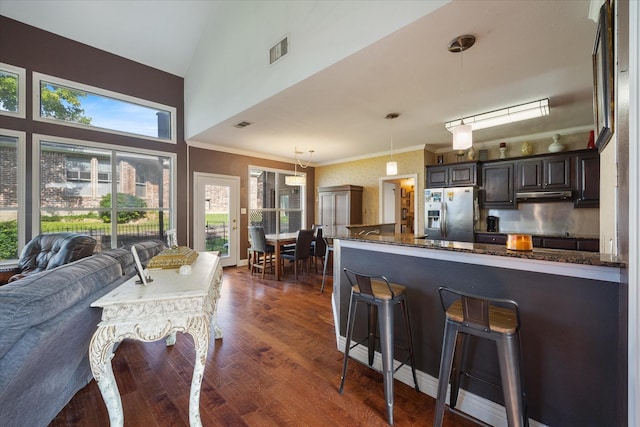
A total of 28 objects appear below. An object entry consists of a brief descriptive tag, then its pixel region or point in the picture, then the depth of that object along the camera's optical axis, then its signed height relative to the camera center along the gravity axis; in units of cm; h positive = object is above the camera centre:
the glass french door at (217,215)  542 -5
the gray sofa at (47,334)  105 -56
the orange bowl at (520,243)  157 -19
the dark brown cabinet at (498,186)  450 +45
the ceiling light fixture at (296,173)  548 +109
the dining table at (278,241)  473 -54
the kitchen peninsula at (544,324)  126 -62
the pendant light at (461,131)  216 +76
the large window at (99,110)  382 +171
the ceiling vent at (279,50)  295 +189
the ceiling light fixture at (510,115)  320 +125
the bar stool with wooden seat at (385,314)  161 -68
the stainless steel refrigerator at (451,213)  465 -3
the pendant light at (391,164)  377 +74
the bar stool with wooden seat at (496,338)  124 -63
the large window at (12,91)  351 +168
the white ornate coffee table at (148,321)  131 -56
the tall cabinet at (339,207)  632 +14
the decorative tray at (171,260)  187 -34
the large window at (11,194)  352 +27
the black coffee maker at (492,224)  482 -24
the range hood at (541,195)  399 +25
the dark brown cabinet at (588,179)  375 +47
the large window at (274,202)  644 +28
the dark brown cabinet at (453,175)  474 +70
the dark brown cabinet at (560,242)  364 -47
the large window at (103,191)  385 +37
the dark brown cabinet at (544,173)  398 +60
